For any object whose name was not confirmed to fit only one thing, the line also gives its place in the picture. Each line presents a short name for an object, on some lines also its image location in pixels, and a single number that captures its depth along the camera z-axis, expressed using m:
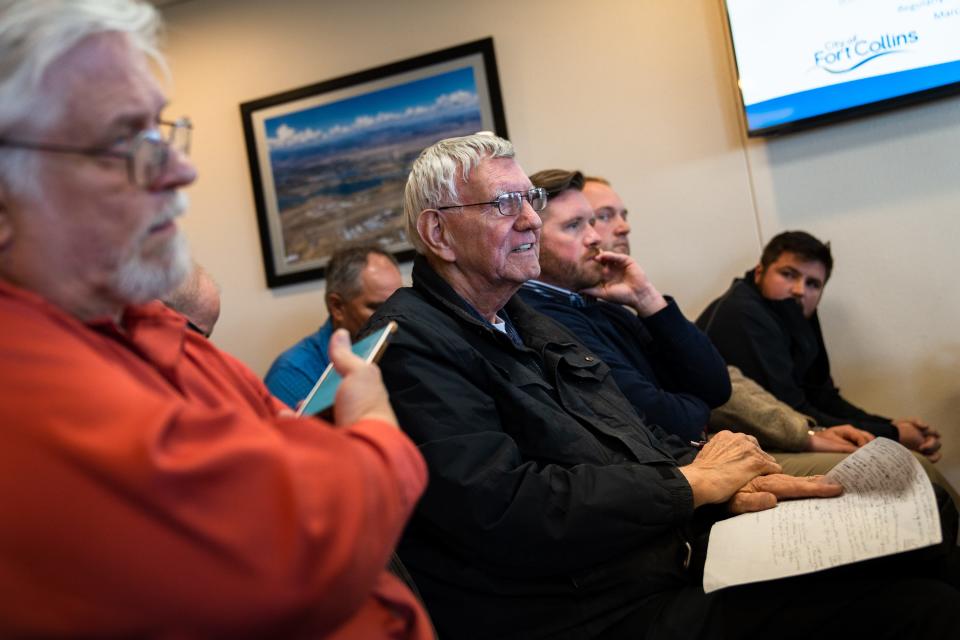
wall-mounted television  3.04
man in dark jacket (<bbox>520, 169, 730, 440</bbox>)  2.27
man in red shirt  0.70
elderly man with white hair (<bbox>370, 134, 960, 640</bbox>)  1.38
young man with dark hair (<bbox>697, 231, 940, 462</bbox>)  2.90
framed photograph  3.57
